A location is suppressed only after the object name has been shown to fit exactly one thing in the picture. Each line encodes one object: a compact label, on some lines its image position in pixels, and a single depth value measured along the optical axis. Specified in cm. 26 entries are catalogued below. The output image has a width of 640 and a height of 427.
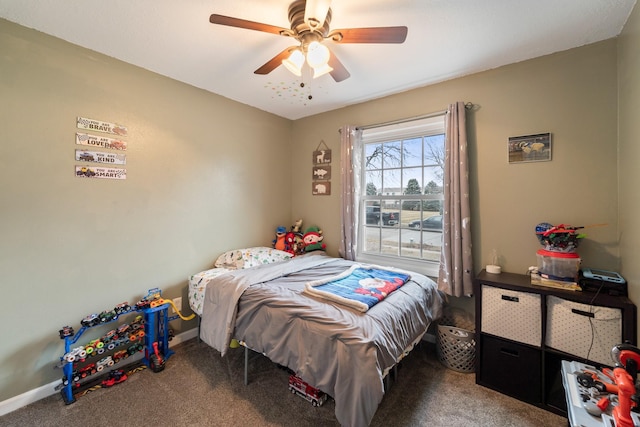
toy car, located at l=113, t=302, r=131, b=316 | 200
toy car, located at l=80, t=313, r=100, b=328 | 184
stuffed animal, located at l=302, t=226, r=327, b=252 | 319
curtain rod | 230
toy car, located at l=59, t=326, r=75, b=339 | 175
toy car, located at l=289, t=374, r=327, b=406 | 168
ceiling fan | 133
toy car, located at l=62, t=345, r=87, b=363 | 172
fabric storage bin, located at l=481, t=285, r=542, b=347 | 173
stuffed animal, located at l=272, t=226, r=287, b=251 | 323
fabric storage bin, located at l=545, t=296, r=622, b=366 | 150
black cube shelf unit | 151
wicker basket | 206
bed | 130
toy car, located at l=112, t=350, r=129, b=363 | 198
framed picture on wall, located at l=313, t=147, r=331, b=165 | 326
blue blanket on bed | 167
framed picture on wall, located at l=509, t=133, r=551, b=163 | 199
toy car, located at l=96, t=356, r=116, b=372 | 188
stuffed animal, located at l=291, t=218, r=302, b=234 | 342
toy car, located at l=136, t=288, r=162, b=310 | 208
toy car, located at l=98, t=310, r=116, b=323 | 191
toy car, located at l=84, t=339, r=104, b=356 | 182
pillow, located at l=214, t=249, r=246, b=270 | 264
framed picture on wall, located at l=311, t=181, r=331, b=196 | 326
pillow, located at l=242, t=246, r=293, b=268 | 265
